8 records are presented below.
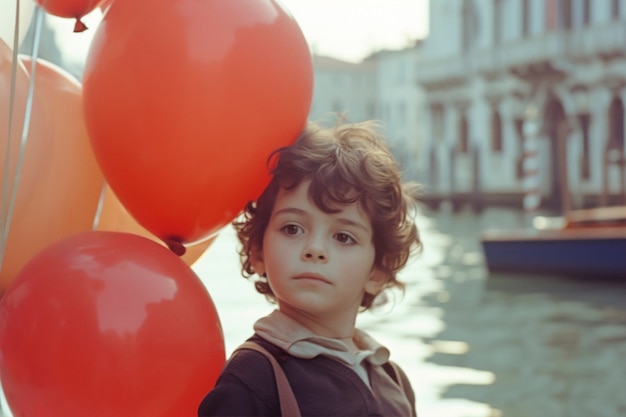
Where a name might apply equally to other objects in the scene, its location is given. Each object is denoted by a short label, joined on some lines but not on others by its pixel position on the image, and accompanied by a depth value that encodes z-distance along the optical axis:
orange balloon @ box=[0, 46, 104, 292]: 1.53
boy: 1.44
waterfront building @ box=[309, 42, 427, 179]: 47.47
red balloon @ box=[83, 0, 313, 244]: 1.45
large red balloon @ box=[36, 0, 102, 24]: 1.53
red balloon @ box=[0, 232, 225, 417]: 1.41
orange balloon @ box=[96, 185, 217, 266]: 1.64
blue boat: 8.59
